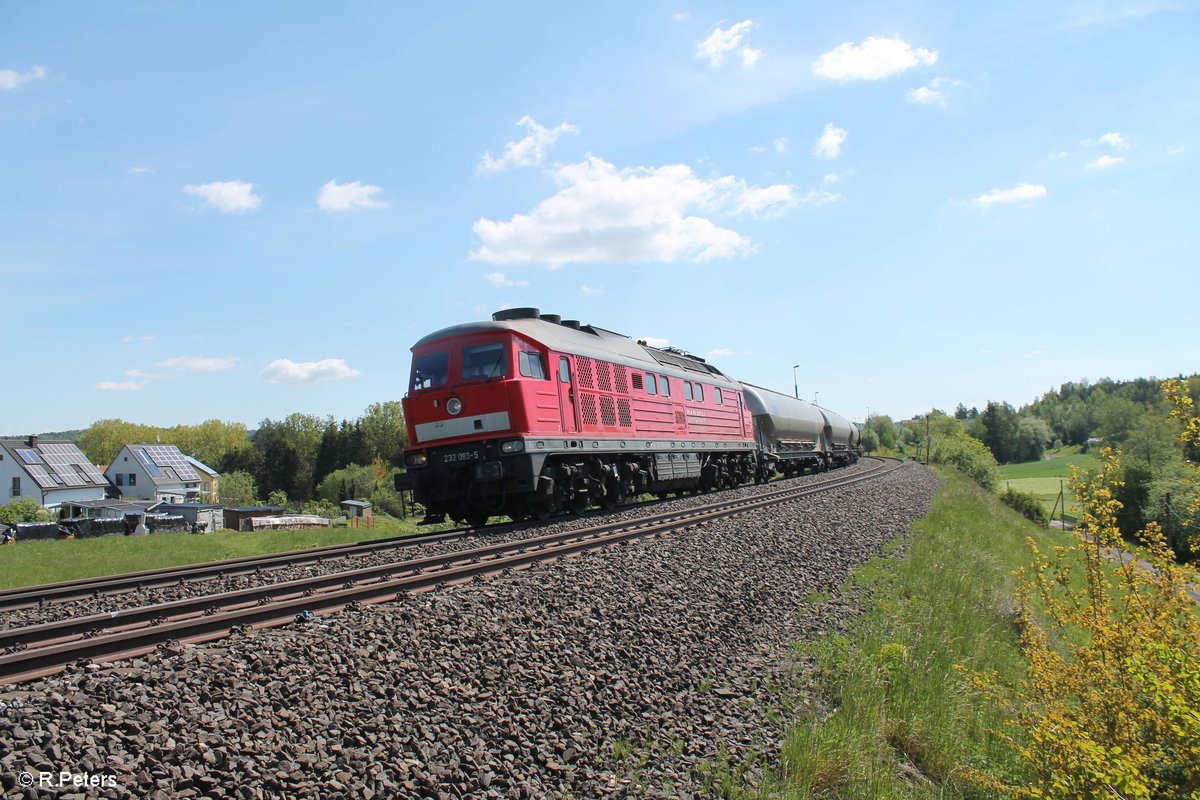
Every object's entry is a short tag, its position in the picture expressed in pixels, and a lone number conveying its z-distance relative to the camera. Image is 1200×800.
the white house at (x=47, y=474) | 62.81
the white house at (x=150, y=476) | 79.00
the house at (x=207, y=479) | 97.00
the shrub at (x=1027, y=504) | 45.71
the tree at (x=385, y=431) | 107.81
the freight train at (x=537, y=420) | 13.57
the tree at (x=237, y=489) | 89.44
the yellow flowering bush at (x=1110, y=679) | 4.73
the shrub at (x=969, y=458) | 60.12
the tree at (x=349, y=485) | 82.56
